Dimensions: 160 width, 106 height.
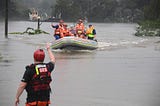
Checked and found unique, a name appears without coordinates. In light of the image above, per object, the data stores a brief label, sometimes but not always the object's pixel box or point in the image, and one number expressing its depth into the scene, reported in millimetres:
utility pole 41606
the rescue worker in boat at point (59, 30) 31938
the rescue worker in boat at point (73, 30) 34281
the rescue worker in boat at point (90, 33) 33344
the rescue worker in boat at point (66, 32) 32312
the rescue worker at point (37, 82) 8422
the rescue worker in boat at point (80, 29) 33656
